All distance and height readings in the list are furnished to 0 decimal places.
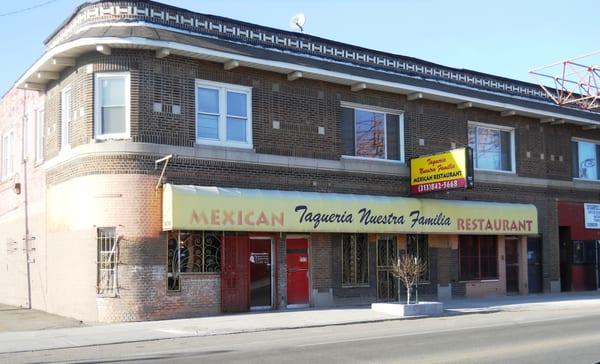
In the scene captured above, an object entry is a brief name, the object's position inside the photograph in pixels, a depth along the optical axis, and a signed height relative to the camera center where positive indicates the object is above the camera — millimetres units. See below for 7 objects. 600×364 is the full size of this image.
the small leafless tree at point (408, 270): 20094 -1205
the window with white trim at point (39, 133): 22578 +3273
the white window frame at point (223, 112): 19734 +3414
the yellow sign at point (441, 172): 21438 +1803
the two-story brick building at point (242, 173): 18547 +1754
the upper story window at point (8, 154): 26062 +3028
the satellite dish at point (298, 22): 24844 +7342
